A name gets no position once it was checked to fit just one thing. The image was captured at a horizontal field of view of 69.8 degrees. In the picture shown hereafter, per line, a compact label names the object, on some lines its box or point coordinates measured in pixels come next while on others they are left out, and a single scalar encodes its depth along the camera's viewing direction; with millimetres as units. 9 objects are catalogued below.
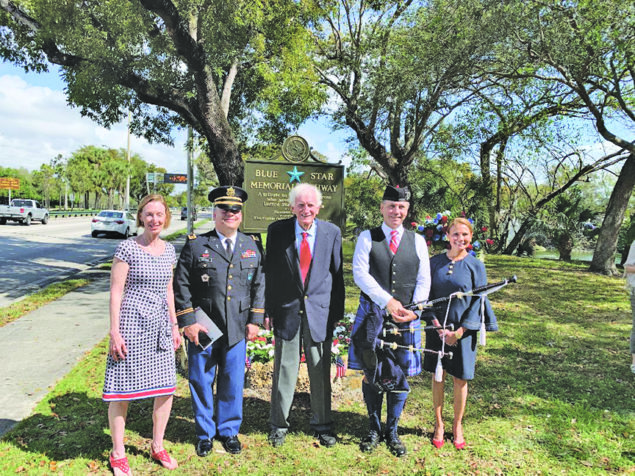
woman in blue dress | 3449
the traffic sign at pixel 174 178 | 22806
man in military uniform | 3416
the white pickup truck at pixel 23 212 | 31547
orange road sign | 52056
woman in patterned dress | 3037
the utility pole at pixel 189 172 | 16891
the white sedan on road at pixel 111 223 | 24641
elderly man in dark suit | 3564
